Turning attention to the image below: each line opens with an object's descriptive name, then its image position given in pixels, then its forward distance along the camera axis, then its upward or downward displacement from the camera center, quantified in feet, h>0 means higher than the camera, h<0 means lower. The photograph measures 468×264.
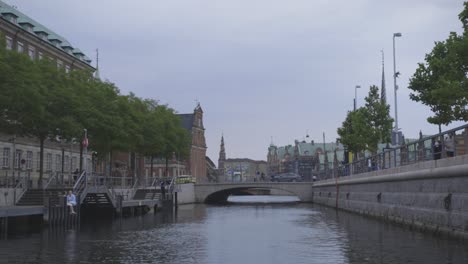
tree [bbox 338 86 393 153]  227.40 +20.54
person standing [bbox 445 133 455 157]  90.27 +4.95
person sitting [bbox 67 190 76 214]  124.26 -4.16
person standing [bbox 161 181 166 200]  208.44 -3.83
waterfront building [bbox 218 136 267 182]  342.64 +1.37
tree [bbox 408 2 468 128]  106.22 +18.90
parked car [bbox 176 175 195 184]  314.14 +0.81
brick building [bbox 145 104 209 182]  441.68 +15.51
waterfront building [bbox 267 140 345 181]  284.86 +3.92
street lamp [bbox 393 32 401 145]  169.75 +25.83
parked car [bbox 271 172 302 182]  363.72 +1.35
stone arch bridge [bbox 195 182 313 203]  316.40 -3.48
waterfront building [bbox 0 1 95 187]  204.03 +47.94
